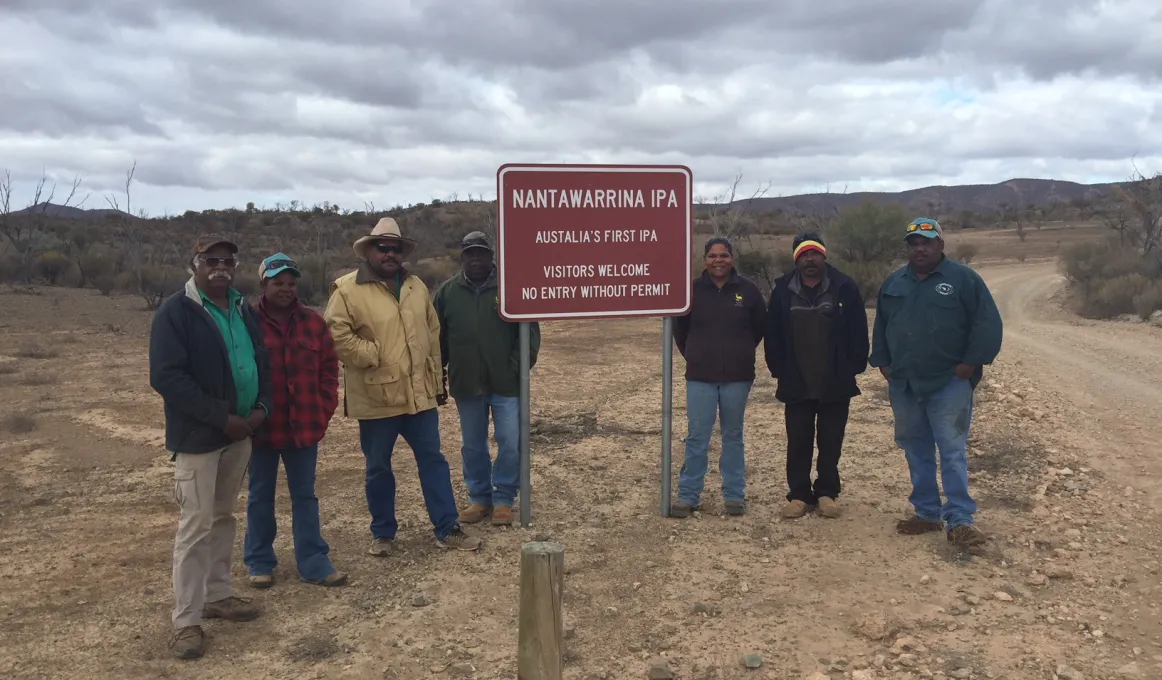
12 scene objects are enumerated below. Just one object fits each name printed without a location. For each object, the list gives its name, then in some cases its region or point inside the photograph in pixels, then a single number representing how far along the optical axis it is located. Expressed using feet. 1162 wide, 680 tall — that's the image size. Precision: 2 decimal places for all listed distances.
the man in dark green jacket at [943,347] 16.65
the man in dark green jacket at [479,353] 18.02
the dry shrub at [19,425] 29.30
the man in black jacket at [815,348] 18.11
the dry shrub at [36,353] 45.65
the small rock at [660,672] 12.38
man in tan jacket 16.05
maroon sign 17.79
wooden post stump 9.73
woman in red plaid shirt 14.74
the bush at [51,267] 87.51
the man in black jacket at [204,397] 12.61
